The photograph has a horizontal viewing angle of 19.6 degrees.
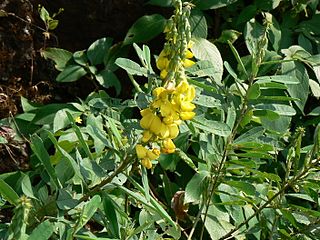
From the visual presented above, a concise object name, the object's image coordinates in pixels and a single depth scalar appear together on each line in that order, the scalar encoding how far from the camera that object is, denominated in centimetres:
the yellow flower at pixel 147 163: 79
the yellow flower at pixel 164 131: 79
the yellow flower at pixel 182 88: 77
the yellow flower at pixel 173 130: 79
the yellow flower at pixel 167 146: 80
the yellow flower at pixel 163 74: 81
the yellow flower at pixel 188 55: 82
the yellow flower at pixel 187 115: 79
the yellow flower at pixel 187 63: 83
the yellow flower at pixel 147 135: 79
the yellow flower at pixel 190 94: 78
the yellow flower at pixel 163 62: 81
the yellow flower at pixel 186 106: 78
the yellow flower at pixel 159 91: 78
